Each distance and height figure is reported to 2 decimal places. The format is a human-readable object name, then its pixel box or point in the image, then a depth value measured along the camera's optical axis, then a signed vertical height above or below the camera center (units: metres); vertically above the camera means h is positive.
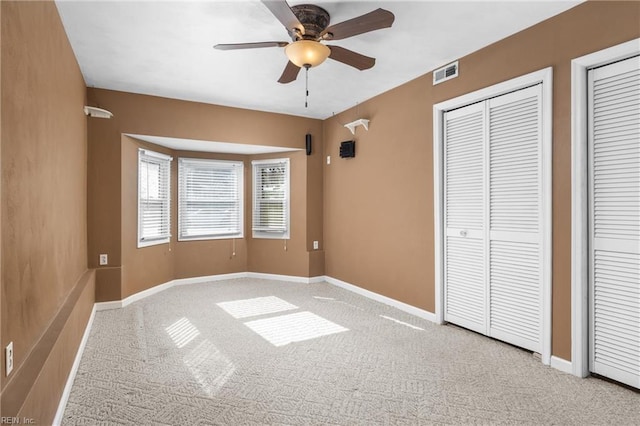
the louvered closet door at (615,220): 2.45 -0.07
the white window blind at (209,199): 5.89 +0.20
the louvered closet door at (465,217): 3.51 -0.07
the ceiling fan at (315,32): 2.33 +1.22
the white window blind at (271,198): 6.18 +0.21
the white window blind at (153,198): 5.00 +0.18
